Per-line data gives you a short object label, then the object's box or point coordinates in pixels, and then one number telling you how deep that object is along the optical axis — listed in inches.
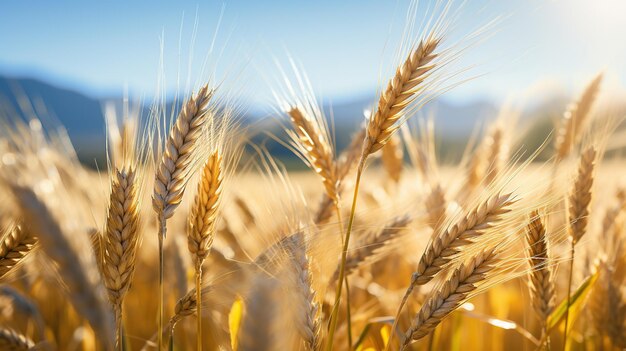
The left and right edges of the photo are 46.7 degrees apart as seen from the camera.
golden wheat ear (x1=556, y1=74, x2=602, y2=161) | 32.4
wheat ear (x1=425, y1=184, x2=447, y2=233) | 27.2
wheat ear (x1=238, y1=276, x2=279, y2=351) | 13.4
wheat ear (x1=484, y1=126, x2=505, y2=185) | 33.6
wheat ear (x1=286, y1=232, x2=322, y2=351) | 17.7
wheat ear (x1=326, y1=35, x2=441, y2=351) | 20.0
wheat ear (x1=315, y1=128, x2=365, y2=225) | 26.0
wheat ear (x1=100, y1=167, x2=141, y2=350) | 18.0
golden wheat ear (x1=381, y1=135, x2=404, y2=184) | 39.5
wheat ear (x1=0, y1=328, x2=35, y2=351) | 20.3
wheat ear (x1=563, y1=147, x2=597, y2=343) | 22.4
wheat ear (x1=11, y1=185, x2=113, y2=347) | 15.7
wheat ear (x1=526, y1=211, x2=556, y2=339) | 20.9
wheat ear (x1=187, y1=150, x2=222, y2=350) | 19.1
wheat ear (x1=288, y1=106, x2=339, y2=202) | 22.0
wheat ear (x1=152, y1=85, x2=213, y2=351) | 19.2
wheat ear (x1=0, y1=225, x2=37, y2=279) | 19.9
